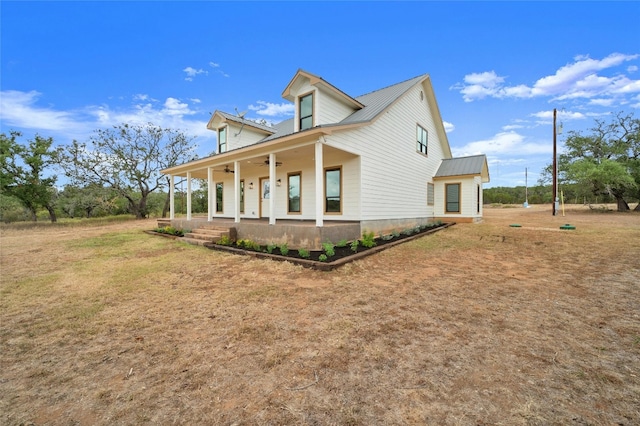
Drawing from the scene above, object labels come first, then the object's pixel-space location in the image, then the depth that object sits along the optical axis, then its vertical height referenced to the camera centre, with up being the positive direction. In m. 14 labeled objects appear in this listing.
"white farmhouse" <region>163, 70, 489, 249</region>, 8.66 +1.88
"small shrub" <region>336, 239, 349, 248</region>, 7.89 -1.16
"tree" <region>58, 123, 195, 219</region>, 21.36 +4.73
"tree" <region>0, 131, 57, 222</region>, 18.62 +2.89
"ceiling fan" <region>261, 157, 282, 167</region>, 11.25 +2.04
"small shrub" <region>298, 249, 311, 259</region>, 6.86 -1.27
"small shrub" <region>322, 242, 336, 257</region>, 6.81 -1.17
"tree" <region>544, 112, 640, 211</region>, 17.83 +3.58
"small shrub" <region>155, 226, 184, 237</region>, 12.30 -1.16
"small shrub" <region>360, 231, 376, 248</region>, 8.12 -1.11
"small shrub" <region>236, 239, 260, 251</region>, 8.36 -1.28
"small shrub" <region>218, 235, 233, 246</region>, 9.27 -1.23
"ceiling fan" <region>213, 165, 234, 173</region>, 13.40 +2.08
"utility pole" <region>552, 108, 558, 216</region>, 17.85 +2.07
